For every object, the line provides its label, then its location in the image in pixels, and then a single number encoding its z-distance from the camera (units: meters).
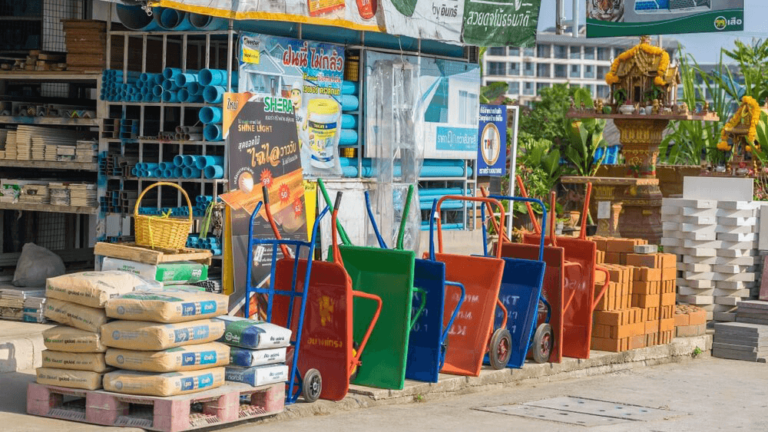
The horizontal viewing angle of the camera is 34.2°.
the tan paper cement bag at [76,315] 8.79
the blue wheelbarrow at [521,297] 11.77
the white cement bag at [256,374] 9.12
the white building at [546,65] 170.25
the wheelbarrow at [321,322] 9.81
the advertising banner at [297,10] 11.65
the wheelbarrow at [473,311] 11.27
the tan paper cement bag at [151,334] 8.51
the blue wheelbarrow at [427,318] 10.65
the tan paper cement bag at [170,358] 8.52
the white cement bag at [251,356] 9.12
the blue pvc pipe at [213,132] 12.17
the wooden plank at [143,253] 11.37
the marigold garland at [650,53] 21.78
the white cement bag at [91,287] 8.83
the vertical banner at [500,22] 15.62
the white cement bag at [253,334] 9.14
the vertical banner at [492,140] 17.73
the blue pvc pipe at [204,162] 12.20
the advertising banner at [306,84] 12.65
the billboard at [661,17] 20.80
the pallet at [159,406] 8.47
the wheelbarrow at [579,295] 12.62
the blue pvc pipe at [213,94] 12.07
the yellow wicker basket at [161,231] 11.56
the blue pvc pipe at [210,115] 12.07
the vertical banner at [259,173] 12.26
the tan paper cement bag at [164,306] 8.59
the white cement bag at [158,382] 8.48
